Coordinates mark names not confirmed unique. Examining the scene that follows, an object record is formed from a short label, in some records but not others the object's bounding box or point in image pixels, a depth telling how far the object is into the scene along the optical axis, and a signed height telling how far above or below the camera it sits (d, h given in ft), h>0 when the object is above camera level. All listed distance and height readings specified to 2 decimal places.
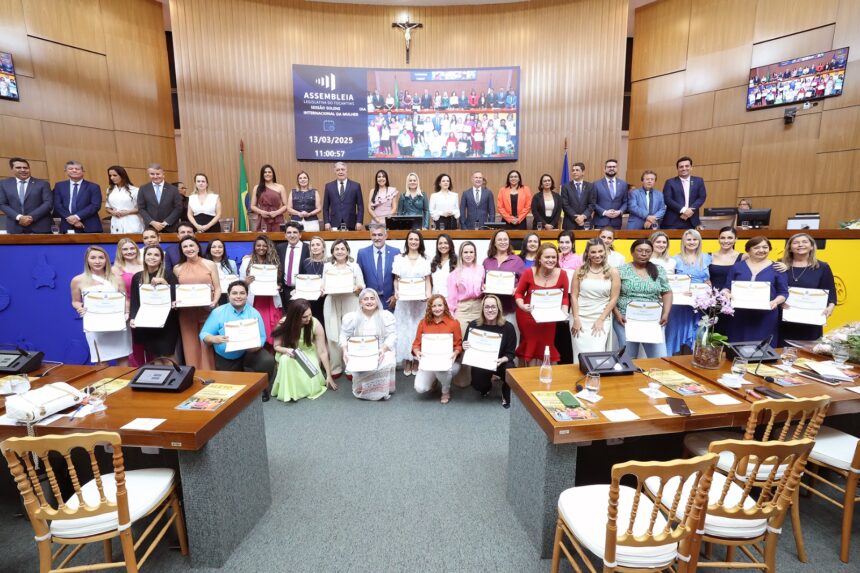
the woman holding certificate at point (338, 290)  14.17 -2.24
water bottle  8.02 -2.91
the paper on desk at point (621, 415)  6.66 -3.09
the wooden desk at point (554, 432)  6.50 -3.36
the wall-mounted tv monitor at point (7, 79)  21.27 +7.45
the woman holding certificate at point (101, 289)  12.41 -1.96
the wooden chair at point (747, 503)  4.99 -3.87
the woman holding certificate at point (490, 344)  11.96 -3.52
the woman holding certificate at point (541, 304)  12.04 -2.35
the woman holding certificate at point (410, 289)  14.25 -2.22
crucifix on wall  25.76 +12.09
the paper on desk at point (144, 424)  6.40 -3.09
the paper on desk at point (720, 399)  7.20 -3.07
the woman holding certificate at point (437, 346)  12.59 -3.75
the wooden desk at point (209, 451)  6.41 -3.76
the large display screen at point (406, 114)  26.66 +7.03
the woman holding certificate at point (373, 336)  13.38 -3.73
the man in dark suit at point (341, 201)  19.20 +1.03
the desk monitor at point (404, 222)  16.33 +0.05
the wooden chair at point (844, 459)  6.95 -4.01
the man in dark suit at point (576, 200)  18.49 +1.01
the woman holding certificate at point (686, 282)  12.84 -1.83
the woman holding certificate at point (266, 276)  14.05 -1.76
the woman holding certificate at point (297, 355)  13.48 -4.28
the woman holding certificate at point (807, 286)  11.27 -1.80
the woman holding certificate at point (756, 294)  11.41 -1.95
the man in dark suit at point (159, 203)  16.74 +0.84
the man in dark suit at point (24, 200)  16.10 +0.94
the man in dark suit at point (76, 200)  16.46 +0.97
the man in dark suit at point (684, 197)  17.75 +1.11
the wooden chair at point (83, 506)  5.10 -3.87
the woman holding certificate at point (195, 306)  13.33 -2.54
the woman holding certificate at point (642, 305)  11.30 -2.25
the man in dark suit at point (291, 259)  15.15 -1.28
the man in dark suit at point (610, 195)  18.43 +1.24
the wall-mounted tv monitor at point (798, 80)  22.27 +7.92
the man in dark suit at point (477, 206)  19.38 +0.79
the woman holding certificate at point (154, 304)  12.30 -2.37
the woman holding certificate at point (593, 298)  12.03 -2.20
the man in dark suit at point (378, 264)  15.26 -1.48
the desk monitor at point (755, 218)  17.07 +0.19
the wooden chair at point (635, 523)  4.64 -4.03
